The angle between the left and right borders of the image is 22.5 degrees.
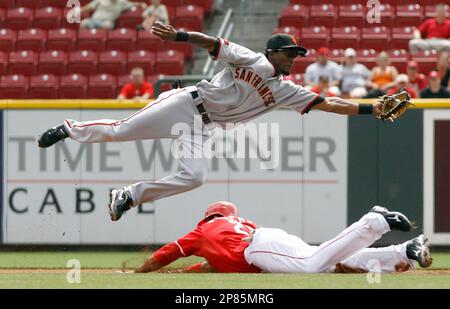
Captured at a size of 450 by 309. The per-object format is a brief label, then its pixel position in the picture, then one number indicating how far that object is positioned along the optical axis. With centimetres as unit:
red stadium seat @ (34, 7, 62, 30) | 1695
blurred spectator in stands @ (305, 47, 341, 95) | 1384
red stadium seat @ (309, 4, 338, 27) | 1600
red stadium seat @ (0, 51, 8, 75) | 1633
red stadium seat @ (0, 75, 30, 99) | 1559
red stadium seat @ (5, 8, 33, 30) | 1706
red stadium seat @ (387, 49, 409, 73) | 1464
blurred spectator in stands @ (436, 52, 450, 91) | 1350
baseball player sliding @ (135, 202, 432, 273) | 835
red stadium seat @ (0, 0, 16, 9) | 1738
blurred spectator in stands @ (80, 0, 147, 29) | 1670
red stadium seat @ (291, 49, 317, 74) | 1491
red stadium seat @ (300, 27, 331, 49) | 1538
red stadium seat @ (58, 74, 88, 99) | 1534
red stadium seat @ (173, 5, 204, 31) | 1616
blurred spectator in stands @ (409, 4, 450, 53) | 1477
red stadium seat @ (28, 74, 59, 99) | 1553
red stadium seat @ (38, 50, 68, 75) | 1603
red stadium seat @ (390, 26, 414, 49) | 1539
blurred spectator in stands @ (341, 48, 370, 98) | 1360
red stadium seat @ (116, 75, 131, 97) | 1531
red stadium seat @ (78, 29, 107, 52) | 1634
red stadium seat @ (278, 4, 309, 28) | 1609
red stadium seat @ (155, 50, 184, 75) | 1555
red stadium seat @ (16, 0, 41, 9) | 1744
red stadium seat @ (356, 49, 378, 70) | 1470
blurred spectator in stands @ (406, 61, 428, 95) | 1353
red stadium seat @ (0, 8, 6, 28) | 1714
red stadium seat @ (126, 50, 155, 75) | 1566
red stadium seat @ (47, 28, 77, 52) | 1644
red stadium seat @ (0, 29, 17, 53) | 1670
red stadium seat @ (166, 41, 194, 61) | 1611
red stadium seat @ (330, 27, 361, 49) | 1545
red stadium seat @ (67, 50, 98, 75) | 1595
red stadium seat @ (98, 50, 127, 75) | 1588
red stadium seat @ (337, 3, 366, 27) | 1579
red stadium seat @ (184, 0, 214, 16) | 1679
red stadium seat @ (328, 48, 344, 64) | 1467
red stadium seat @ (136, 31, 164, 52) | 1630
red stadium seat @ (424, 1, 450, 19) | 1567
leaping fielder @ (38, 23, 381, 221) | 888
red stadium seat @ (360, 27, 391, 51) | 1545
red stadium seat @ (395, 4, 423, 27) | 1570
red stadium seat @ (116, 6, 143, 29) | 1683
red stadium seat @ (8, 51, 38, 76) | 1620
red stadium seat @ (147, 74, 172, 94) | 1409
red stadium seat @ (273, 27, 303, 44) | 1550
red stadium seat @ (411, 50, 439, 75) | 1463
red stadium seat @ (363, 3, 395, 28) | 1567
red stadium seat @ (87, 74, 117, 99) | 1522
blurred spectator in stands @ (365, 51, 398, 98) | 1349
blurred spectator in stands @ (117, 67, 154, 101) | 1352
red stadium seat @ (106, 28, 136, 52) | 1633
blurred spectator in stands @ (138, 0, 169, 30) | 1578
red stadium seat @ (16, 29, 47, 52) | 1659
